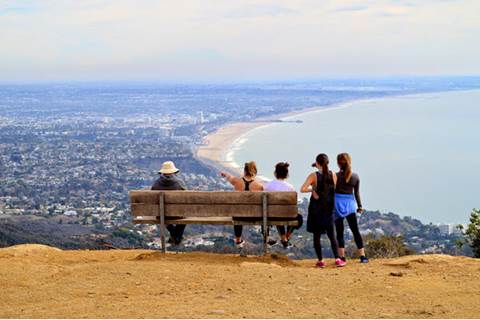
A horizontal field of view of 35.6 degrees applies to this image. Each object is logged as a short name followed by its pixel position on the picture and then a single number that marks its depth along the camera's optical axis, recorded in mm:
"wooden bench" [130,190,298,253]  8914
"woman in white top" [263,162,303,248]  9199
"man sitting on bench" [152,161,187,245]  9695
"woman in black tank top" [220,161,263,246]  9328
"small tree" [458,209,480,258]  11391
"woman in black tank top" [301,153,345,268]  8680
